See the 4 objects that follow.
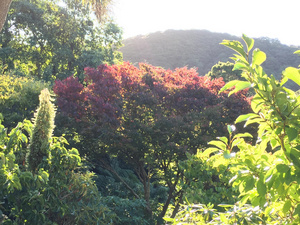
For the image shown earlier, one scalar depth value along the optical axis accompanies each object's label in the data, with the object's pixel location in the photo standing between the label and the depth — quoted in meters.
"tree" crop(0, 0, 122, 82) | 17.50
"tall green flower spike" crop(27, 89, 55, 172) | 4.56
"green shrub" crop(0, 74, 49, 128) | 9.81
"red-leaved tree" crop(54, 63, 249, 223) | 7.94
